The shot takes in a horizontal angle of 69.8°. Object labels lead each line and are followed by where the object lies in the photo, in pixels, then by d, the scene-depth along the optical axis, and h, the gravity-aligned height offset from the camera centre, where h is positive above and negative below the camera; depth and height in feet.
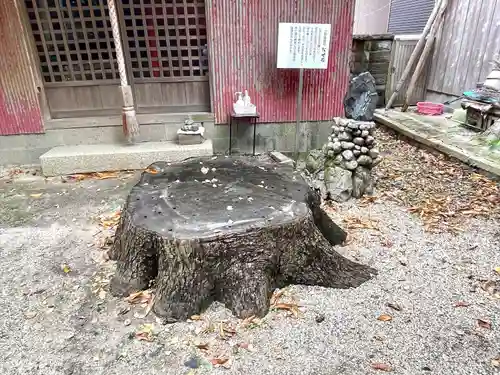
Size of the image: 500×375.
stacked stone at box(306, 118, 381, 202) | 14.03 -4.45
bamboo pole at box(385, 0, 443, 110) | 25.98 -0.86
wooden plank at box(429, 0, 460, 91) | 25.98 -0.42
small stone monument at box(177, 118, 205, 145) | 17.76 -3.98
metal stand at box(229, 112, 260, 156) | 18.45 -3.65
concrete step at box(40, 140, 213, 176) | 17.06 -4.88
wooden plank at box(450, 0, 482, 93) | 23.97 -0.41
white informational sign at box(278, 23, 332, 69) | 15.94 -0.06
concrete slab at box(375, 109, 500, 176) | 16.61 -5.03
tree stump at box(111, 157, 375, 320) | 8.08 -4.33
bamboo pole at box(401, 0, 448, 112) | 25.91 -0.66
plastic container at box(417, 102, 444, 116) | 25.80 -4.54
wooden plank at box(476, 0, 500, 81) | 22.33 -0.12
